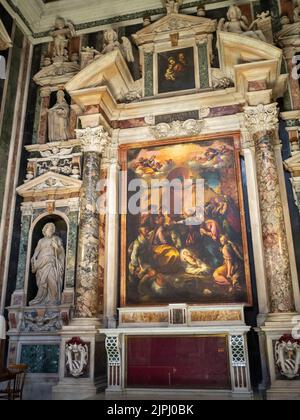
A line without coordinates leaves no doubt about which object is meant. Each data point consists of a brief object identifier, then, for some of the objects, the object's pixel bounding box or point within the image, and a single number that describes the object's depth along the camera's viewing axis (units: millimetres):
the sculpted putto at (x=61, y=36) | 11430
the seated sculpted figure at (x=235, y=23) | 9664
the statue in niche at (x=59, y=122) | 10703
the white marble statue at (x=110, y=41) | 10000
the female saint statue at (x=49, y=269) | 9430
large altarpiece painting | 8633
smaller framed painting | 10273
